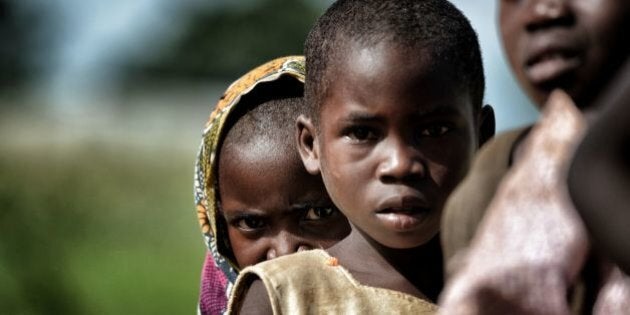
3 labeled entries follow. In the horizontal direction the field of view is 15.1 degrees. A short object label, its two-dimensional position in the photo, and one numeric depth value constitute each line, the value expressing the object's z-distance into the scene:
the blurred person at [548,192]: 2.80
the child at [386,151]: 4.43
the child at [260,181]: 5.82
